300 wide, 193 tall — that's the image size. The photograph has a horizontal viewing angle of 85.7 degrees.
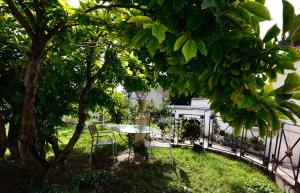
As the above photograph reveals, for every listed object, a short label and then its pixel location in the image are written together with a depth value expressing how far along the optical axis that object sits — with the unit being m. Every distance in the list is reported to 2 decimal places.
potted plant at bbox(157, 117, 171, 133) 7.27
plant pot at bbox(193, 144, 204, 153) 5.87
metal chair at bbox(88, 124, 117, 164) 4.72
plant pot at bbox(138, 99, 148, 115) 6.82
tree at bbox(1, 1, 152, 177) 1.95
